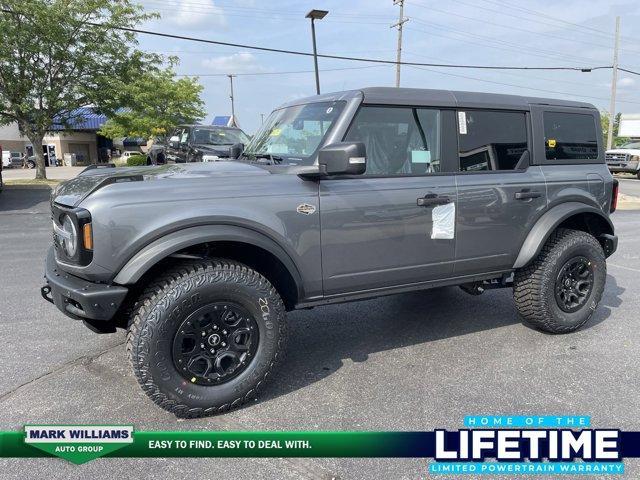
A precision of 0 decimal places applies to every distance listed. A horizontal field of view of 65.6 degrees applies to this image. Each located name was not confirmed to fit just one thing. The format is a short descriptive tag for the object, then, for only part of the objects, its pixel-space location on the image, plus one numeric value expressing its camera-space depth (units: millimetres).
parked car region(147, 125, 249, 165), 12125
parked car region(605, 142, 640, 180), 21859
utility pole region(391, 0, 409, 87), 26877
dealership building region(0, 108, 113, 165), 48681
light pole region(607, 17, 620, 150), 30109
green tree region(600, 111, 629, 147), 58903
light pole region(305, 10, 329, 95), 15560
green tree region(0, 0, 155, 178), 13797
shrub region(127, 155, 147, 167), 22766
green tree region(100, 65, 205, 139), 15609
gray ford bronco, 2709
